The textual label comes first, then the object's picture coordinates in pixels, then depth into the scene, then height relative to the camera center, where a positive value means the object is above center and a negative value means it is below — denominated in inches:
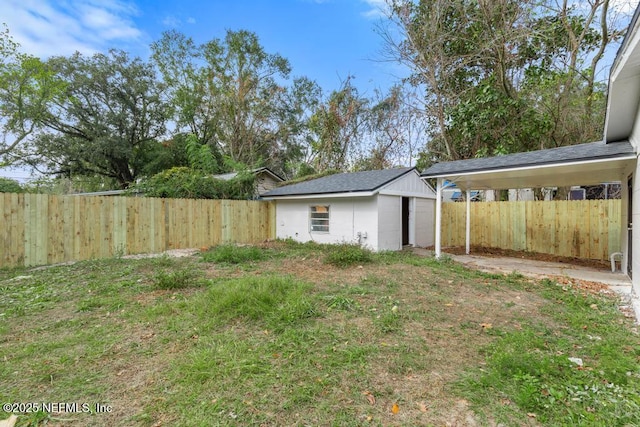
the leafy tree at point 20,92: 572.4 +269.1
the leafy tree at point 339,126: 704.4 +228.9
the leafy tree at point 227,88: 791.1 +364.2
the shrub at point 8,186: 452.7 +53.3
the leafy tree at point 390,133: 620.1 +195.3
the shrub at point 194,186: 416.5 +48.6
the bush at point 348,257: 256.4 -37.2
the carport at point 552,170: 203.2 +38.3
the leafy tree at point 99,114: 677.9 +262.8
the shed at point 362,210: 347.3 +9.4
